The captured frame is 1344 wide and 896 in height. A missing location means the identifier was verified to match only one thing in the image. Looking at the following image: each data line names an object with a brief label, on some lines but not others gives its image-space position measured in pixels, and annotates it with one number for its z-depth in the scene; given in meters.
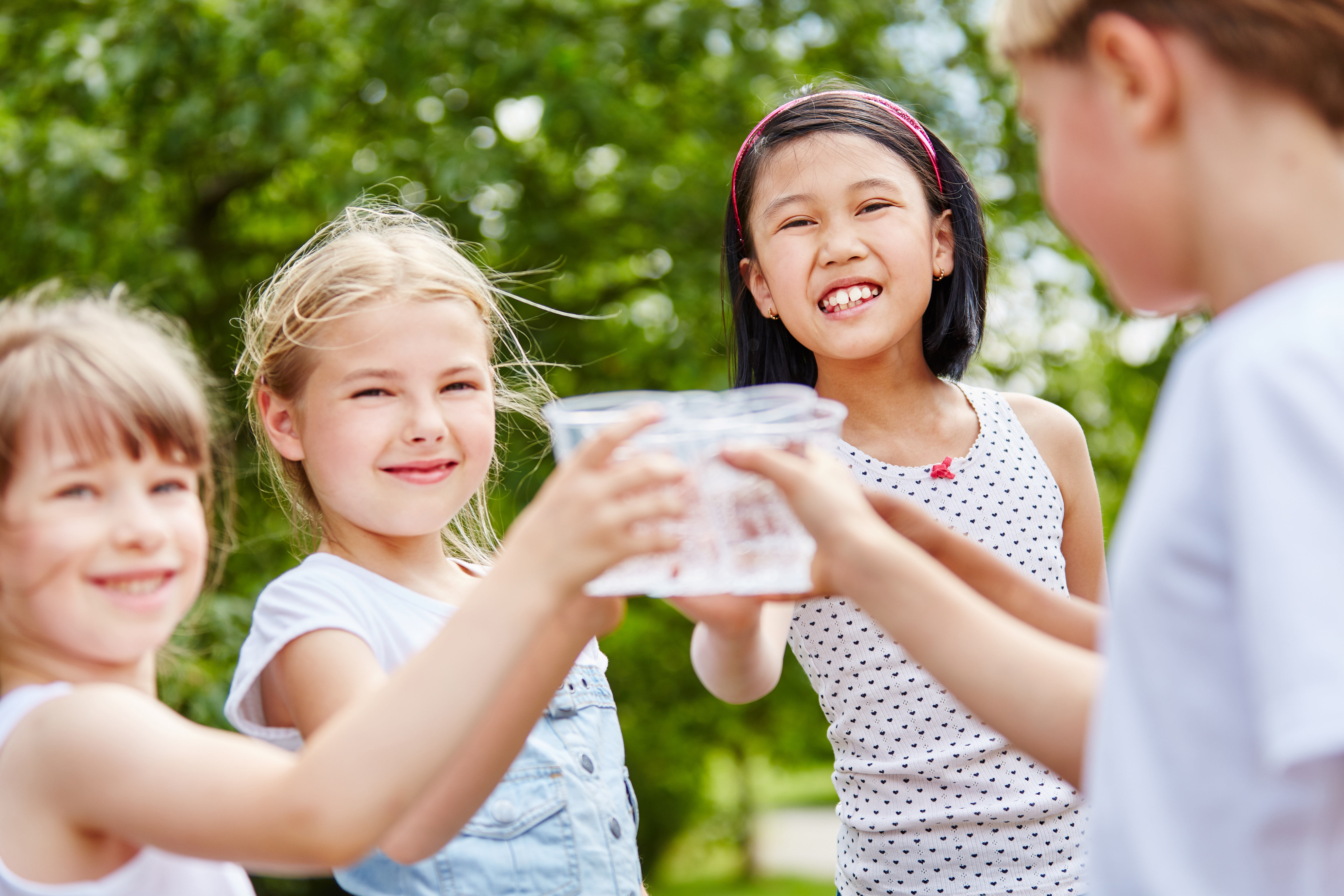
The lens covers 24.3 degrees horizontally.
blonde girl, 1.76
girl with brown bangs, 1.57
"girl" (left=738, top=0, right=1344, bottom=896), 1.48
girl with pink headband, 1.93
